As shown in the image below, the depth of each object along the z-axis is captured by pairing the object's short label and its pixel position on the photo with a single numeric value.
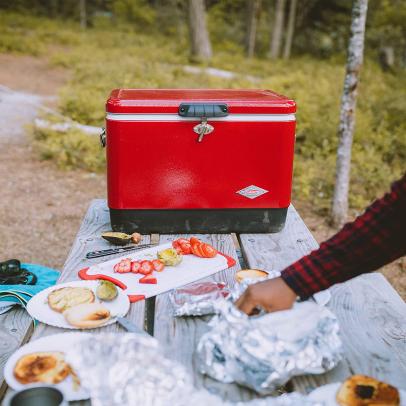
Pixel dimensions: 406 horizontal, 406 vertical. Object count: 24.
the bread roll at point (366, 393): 1.32
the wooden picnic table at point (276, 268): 1.51
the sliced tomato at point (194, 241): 2.29
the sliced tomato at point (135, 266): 2.05
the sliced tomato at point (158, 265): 2.08
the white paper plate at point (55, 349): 1.34
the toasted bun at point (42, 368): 1.38
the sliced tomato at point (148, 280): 1.98
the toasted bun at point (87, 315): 1.64
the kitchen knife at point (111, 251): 2.23
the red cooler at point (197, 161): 2.26
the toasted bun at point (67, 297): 1.76
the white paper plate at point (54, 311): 1.68
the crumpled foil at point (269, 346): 1.36
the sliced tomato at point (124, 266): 2.05
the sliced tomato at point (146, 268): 2.05
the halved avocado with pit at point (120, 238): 2.33
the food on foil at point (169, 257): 2.13
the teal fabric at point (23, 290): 2.48
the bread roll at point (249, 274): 1.99
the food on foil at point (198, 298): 1.74
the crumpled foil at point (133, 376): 1.19
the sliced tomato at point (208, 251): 2.23
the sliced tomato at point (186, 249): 2.27
